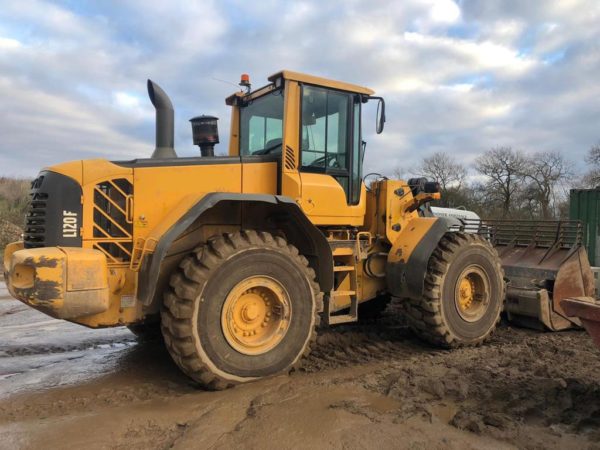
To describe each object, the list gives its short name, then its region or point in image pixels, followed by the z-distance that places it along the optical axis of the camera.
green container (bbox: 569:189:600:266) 10.83
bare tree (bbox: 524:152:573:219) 39.16
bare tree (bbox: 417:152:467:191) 43.50
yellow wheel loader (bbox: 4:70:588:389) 4.11
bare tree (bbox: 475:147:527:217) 39.81
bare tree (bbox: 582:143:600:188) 35.01
